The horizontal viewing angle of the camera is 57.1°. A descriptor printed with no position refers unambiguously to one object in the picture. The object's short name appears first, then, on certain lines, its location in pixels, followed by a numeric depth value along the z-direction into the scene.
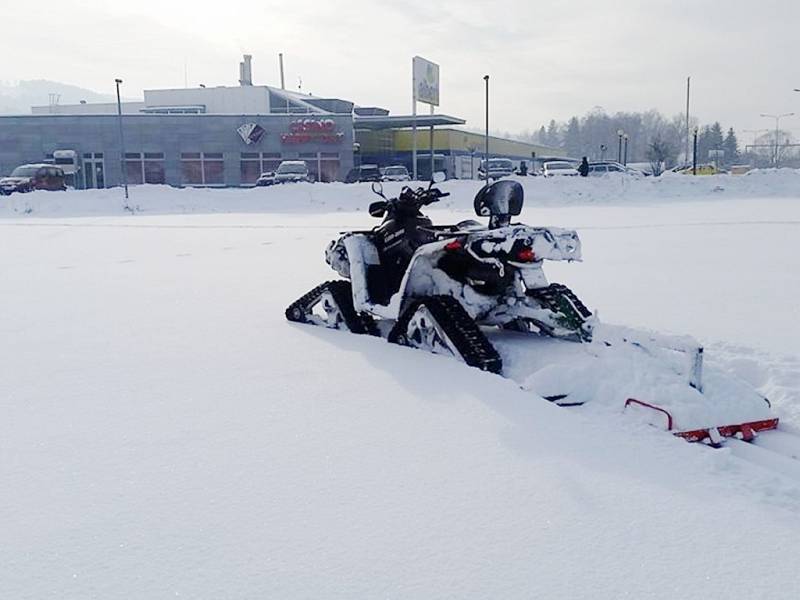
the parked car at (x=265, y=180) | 35.88
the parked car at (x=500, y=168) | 36.72
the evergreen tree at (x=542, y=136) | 153.61
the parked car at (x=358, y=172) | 34.81
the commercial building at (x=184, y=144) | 43.88
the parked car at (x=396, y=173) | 35.44
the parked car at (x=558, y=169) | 37.22
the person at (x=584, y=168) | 32.16
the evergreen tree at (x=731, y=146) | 107.40
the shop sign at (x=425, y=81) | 46.58
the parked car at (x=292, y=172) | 34.97
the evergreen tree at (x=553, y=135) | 147.68
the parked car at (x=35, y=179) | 31.27
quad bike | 4.49
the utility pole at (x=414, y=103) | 45.14
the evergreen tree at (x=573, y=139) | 123.19
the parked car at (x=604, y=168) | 37.53
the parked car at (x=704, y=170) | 44.38
